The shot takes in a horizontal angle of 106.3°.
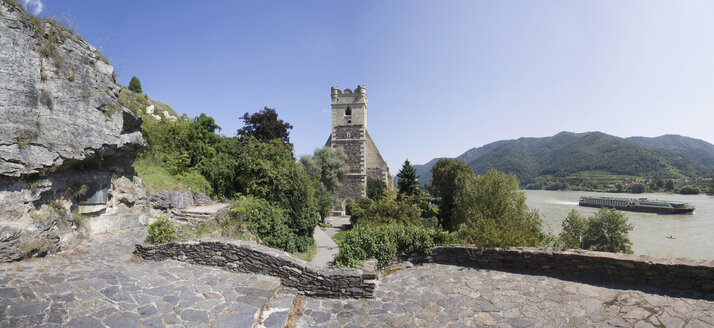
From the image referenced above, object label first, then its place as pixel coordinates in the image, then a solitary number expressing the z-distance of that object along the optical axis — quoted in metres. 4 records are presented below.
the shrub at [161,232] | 6.07
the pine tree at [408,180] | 26.95
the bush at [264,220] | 9.33
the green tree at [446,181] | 24.23
